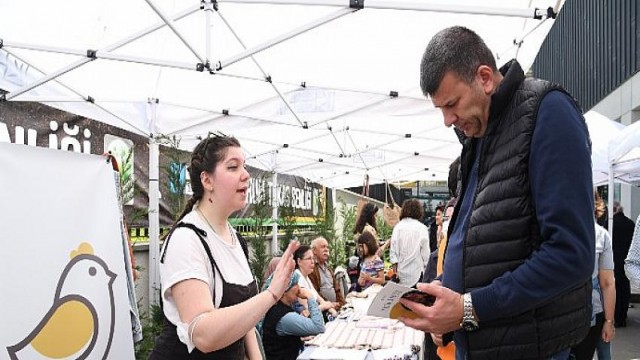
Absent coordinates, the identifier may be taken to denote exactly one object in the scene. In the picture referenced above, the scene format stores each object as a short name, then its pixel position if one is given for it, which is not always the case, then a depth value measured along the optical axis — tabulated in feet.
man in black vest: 4.40
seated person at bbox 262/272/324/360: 13.71
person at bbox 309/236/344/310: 20.22
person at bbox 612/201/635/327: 27.09
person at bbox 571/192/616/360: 13.42
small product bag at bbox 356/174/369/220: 40.24
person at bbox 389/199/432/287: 22.16
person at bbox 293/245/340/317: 17.17
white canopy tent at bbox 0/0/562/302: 13.32
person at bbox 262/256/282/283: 15.95
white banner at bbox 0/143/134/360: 7.67
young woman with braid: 5.93
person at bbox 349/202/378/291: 27.85
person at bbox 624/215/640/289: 9.52
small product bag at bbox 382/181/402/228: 37.55
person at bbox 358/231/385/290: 23.70
